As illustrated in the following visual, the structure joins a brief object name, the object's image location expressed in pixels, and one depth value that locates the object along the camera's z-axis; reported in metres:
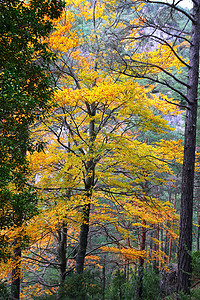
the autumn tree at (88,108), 4.73
